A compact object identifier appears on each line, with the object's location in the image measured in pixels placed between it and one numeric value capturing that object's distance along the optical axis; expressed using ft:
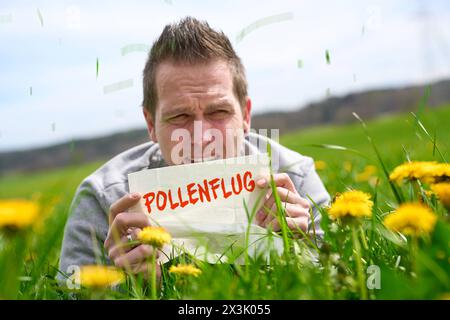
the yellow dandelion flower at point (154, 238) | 2.67
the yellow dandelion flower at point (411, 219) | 2.49
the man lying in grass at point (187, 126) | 3.76
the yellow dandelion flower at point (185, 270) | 2.77
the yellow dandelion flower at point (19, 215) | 2.37
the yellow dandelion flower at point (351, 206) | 2.65
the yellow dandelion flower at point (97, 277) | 2.49
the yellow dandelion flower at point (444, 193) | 2.65
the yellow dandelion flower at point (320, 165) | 6.25
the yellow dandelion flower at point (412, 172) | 2.77
